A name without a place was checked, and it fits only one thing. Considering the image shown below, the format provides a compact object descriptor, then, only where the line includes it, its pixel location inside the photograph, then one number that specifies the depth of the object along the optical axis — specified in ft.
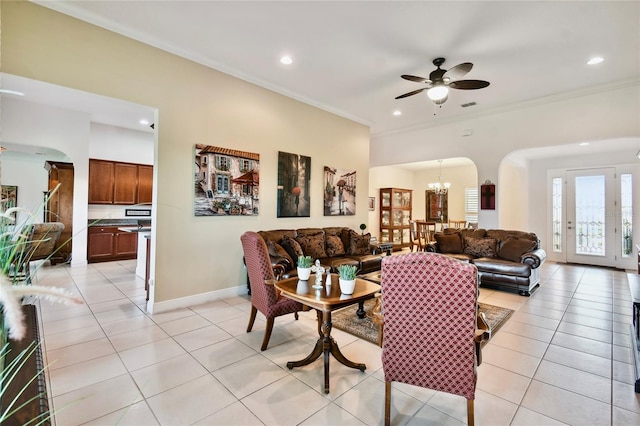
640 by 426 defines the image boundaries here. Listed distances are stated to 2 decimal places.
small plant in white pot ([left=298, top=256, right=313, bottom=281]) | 9.48
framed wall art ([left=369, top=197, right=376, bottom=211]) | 31.78
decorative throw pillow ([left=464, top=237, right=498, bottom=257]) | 18.43
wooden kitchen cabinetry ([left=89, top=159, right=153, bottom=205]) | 22.26
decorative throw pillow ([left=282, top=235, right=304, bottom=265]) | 15.15
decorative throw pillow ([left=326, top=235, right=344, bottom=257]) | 17.43
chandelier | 31.71
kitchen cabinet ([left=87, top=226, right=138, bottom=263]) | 21.85
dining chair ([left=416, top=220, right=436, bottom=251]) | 27.86
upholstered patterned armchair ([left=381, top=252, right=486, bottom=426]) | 5.73
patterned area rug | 10.82
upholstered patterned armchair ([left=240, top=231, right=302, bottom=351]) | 9.37
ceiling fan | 12.16
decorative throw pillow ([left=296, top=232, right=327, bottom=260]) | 16.26
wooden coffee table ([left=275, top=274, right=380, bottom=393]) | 7.67
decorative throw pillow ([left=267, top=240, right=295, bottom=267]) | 14.06
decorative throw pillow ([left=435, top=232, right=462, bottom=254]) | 19.83
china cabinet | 32.55
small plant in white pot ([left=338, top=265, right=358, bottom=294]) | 8.11
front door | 22.66
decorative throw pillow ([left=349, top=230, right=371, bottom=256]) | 18.40
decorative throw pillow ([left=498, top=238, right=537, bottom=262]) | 16.95
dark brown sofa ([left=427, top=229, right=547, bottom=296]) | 15.72
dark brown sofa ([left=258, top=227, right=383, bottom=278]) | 14.53
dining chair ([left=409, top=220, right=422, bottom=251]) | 30.52
